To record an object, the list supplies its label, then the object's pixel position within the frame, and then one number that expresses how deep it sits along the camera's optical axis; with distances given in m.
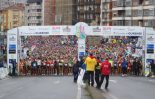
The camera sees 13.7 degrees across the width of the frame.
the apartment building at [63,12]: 183.00
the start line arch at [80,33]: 57.69
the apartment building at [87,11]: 175.39
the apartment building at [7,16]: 184.02
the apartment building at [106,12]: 147.88
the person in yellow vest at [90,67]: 35.12
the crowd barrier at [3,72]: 54.48
